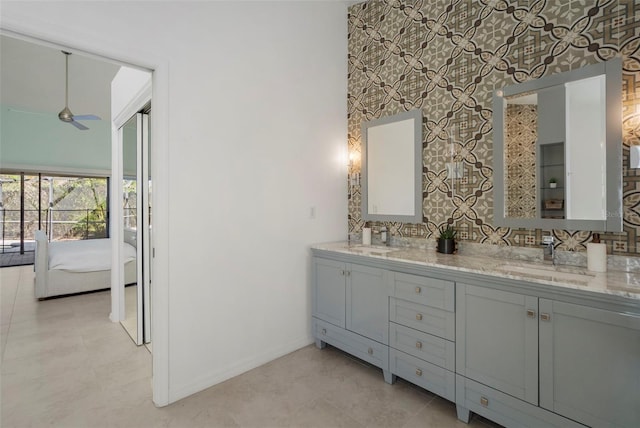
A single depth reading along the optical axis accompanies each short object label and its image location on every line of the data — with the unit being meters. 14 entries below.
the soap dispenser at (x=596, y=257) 1.71
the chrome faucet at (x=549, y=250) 1.96
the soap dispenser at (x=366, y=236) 2.94
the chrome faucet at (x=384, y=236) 2.87
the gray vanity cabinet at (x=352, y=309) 2.28
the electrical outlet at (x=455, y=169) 2.39
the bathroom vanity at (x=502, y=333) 1.41
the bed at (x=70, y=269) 4.14
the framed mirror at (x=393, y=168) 2.69
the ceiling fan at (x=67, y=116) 3.86
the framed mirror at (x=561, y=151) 1.78
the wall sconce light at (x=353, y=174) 3.17
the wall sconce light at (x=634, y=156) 1.69
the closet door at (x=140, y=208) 2.83
